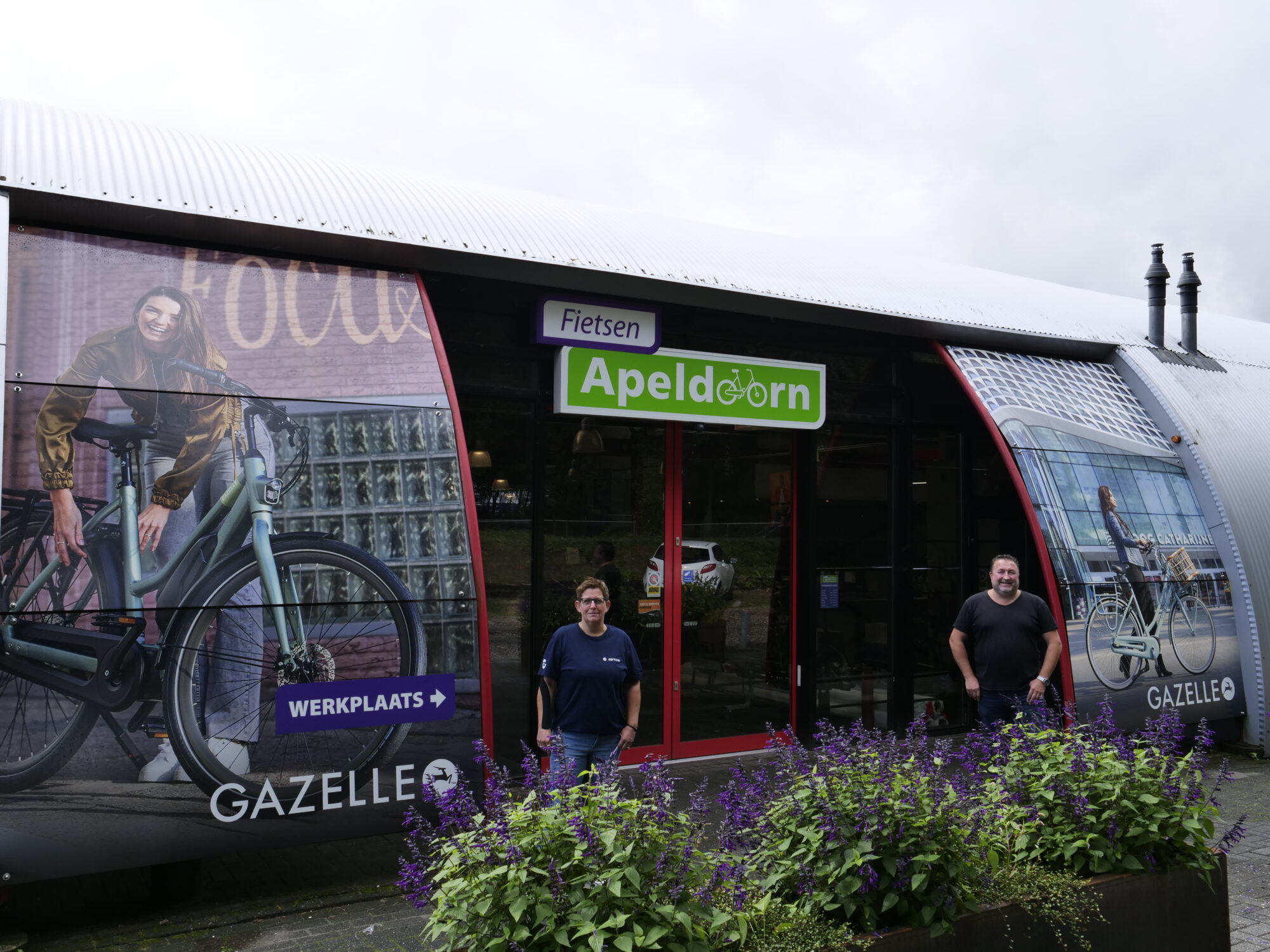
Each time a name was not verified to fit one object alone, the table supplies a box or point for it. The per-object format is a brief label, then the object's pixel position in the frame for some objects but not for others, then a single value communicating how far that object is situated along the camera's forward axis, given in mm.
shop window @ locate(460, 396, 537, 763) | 7535
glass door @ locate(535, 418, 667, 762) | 7938
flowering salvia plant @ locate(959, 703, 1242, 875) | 4031
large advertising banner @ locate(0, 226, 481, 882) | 4910
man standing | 6816
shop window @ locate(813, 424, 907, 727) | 9195
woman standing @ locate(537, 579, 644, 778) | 5473
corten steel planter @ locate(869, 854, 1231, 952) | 3525
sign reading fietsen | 7363
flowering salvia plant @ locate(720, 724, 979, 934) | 3436
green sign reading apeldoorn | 7527
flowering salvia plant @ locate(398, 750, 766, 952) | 2904
